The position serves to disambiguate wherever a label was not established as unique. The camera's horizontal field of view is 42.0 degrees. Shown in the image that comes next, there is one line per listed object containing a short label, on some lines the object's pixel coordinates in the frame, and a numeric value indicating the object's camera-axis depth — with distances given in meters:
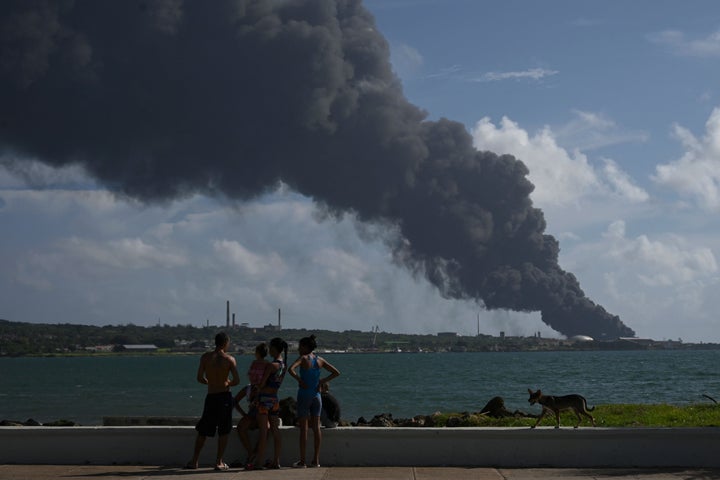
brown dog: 11.45
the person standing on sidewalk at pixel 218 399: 10.63
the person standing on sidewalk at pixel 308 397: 10.72
